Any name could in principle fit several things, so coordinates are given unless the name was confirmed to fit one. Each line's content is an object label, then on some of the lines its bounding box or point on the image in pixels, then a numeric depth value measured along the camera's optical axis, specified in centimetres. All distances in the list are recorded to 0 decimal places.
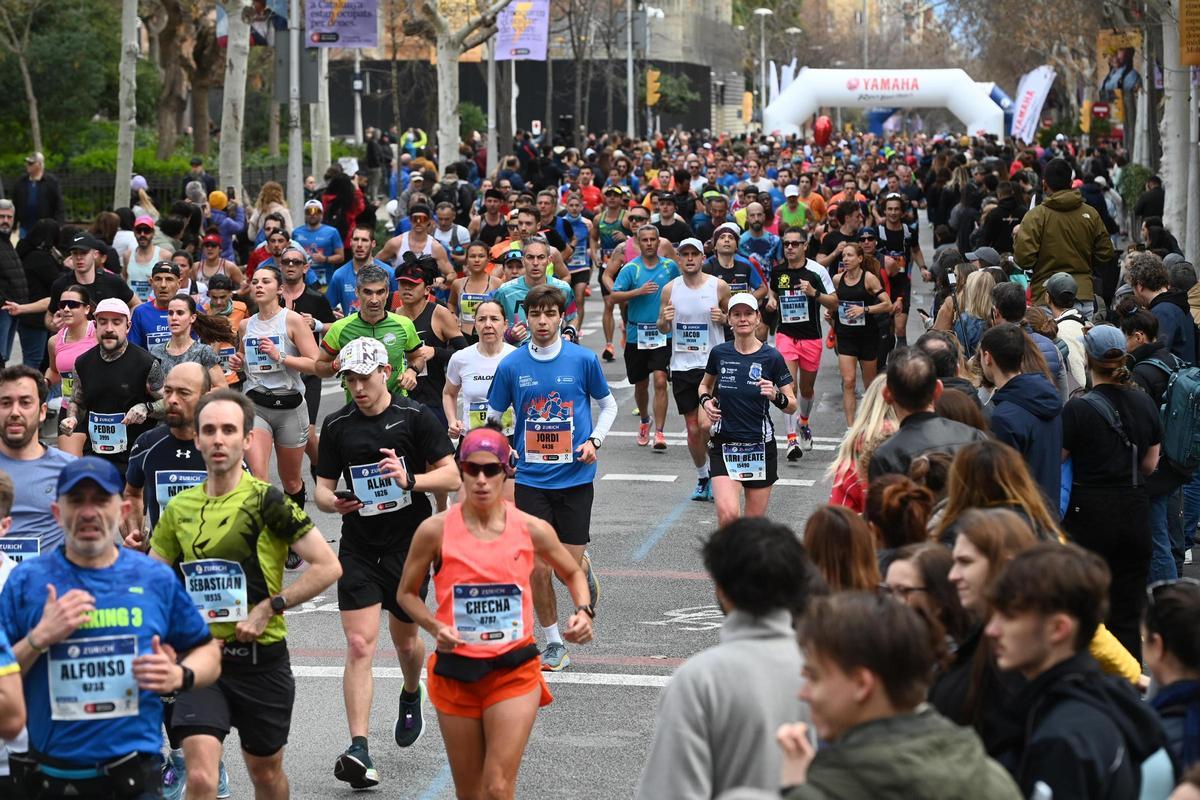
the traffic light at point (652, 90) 6588
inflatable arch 6222
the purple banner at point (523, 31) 3803
